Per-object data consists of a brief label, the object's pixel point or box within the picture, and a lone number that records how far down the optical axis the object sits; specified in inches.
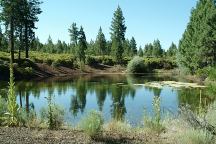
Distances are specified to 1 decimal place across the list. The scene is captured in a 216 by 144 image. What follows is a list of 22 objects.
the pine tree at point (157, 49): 2858.0
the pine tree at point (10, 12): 1313.9
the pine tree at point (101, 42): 2323.3
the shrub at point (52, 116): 263.7
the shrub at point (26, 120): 273.3
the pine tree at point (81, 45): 1869.3
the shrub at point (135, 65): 1820.5
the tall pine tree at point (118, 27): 2188.0
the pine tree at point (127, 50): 2633.0
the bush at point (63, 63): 1587.7
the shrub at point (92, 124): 234.2
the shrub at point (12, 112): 269.8
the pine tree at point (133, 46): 2783.3
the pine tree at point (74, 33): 2251.7
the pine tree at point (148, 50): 3083.5
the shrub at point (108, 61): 2009.4
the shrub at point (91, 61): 1928.7
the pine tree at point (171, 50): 3072.2
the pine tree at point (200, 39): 1024.5
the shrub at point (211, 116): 242.5
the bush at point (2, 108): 279.2
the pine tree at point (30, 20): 1497.5
